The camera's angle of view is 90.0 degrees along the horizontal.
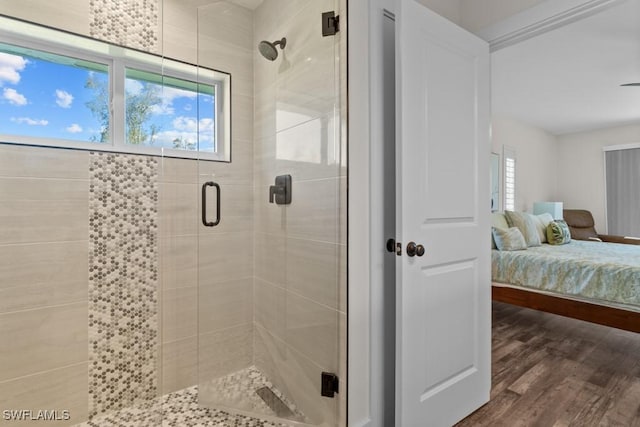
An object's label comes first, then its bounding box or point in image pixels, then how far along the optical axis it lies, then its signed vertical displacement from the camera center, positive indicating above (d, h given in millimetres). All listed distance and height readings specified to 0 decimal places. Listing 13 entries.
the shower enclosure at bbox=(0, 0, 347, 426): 1497 -153
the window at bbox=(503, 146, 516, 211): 4946 +514
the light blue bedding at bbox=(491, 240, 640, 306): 2568 -535
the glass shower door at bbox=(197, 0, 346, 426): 1541 -73
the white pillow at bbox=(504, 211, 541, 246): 3742 -169
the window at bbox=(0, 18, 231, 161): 1554 +614
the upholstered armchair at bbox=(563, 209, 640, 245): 5121 -264
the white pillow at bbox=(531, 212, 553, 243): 4117 -184
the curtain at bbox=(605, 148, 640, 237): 5473 +343
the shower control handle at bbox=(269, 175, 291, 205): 1732 +113
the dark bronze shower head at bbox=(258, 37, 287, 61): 1738 +908
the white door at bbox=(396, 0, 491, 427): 1401 -36
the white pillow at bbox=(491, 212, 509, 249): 3534 -125
